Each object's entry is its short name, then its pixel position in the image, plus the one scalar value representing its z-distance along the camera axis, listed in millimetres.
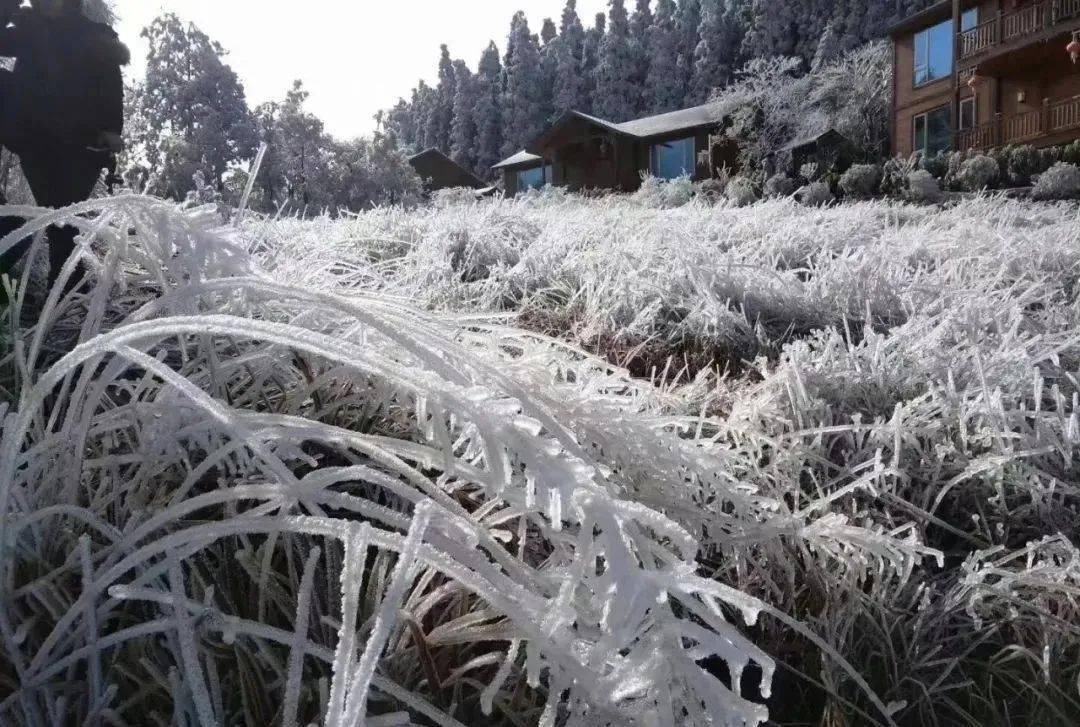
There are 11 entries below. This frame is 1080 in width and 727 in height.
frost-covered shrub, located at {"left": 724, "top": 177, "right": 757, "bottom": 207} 12305
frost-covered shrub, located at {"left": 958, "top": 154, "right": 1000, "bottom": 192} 12562
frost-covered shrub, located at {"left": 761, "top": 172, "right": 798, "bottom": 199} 15406
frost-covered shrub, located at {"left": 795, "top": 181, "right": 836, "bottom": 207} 11966
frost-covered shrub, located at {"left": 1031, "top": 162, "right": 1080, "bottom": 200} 10617
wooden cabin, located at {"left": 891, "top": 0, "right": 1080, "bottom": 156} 13373
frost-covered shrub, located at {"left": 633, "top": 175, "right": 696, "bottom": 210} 12469
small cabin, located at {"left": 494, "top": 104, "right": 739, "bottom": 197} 23078
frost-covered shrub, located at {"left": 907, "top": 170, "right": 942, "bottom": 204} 11398
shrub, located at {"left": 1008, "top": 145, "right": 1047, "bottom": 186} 12516
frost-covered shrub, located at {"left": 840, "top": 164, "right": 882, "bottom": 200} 13016
